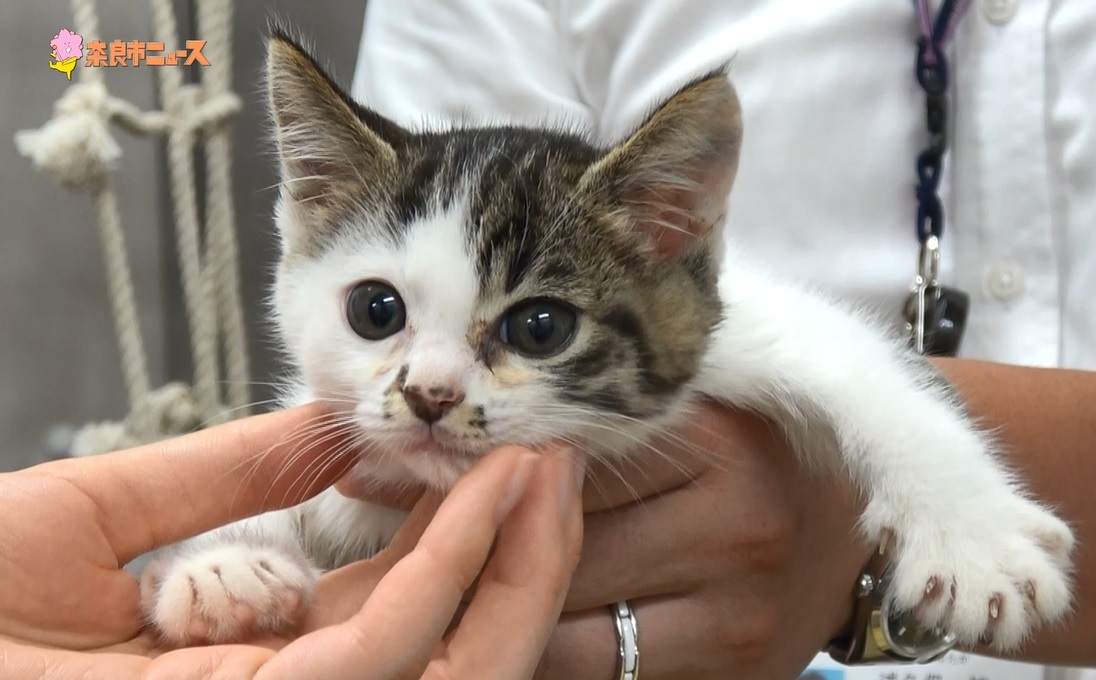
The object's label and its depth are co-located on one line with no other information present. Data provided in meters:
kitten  0.51
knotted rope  0.65
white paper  0.61
